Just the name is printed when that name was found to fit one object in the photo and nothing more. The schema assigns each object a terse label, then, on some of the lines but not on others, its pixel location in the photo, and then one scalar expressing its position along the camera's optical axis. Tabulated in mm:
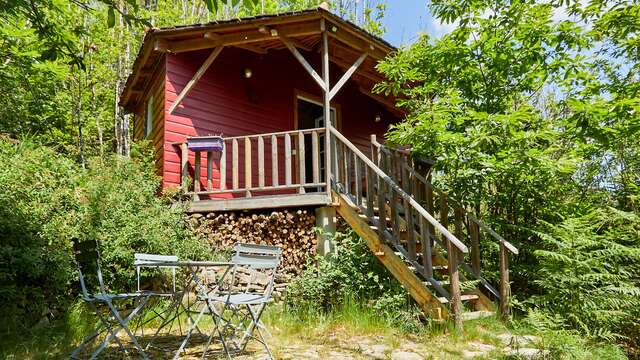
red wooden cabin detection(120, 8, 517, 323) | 5254
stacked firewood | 6293
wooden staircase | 4742
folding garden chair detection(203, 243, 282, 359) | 3662
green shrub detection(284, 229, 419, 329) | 5334
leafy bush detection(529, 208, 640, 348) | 4371
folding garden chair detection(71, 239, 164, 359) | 3389
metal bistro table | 3375
